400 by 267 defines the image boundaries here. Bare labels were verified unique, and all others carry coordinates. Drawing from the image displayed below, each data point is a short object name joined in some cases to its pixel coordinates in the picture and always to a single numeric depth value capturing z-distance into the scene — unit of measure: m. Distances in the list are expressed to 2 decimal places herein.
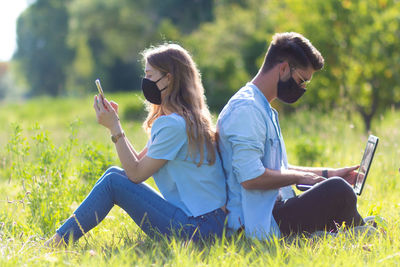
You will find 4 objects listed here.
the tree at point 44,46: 89.50
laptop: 6.58
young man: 6.12
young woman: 6.37
